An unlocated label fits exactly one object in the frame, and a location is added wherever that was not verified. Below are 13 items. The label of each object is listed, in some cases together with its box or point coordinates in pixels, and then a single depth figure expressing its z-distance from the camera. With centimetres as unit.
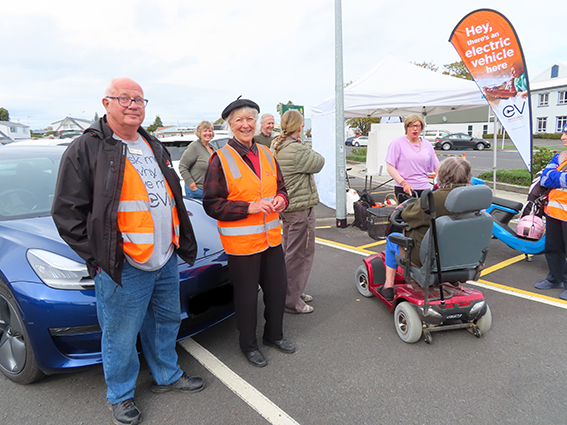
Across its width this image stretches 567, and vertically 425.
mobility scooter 274
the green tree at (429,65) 3464
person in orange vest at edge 381
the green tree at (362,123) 2715
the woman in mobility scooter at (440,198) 291
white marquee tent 745
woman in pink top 457
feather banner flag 598
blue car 225
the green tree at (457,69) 3628
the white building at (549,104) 4250
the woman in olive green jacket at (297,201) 339
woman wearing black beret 262
